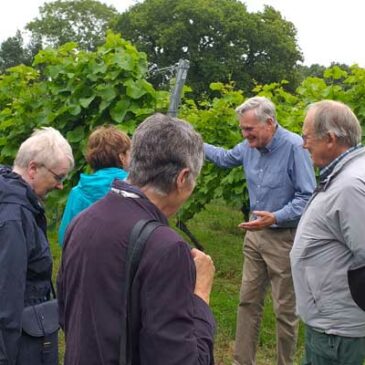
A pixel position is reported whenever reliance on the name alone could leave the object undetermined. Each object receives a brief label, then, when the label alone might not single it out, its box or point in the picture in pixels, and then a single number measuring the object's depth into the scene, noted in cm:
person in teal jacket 328
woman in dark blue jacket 254
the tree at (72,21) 5734
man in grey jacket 268
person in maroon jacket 165
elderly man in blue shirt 405
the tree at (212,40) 4216
